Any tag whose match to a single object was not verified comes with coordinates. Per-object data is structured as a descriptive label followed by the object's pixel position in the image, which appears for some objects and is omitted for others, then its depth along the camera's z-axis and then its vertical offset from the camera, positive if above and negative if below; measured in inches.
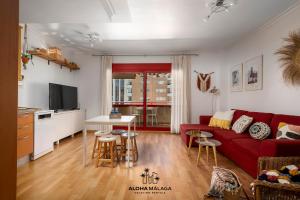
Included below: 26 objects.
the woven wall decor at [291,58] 102.9 +26.5
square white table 106.1 -14.1
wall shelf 144.1 +37.7
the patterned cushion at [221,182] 64.4 -30.9
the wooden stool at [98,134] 120.5 -24.4
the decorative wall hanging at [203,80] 212.4 +24.0
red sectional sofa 77.6 -25.3
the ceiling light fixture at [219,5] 95.7 +55.8
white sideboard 152.9 -24.7
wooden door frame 33.4 +0.6
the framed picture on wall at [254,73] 139.0 +23.2
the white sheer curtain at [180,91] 209.5 +10.7
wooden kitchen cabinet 109.0 -23.3
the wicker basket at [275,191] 56.1 -30.1
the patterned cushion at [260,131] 110.3 -19.7
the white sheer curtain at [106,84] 215.2 +18.7
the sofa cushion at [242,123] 129.3 -17.6
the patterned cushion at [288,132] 86.2 -16.0
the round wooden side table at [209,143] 107.8 -27.2
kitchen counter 109.9 -8.0
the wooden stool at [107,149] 109.3 -33.7
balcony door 226.8 +4.4
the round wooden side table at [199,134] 120.5 -24.7
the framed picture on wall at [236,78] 170.9 +23.1
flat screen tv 157.1 +1.5
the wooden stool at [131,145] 120.8 -34.0
